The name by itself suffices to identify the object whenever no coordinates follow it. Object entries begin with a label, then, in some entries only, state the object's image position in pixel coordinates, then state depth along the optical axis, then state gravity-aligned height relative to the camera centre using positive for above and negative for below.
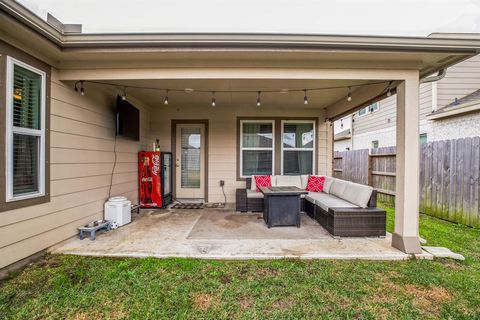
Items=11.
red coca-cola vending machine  4.91 -0.48
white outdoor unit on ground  3.68 -0.93
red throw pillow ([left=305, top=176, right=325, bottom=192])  4.89 -0.57
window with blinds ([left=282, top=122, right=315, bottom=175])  5.76 +0.33
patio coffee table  3.71 -0.88
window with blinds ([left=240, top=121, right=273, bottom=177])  5.73 +0.31
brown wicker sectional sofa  3.21 -0.82
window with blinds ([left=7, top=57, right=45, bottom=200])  2.28 +0.31
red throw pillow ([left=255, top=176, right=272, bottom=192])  5.04 -0.52
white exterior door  5.73 -0.06
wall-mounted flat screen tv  4.01 +0.78
